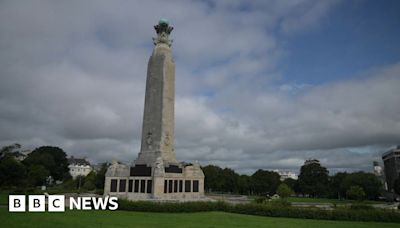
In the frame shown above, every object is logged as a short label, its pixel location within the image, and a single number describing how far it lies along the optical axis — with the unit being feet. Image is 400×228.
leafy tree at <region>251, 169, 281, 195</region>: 301.84
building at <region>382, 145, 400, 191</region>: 341.82
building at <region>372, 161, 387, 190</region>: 525.55
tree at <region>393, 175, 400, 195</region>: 247.70
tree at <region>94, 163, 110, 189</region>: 239.91
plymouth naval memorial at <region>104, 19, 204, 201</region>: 141.38
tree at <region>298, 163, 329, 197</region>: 283.59
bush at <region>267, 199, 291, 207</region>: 113.39
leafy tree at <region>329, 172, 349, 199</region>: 271.98
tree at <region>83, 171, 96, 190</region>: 240.53
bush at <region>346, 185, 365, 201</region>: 189.40
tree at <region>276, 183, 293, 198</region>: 188.87
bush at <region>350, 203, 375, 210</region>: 107.47
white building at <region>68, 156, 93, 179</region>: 533.55
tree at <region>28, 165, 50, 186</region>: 206.32
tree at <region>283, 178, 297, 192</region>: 308.81
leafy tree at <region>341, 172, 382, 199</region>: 241.55
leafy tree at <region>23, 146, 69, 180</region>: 264.31
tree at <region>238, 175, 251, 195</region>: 299.99
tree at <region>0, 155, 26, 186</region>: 181.27
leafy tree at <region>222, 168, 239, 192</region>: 297.74
